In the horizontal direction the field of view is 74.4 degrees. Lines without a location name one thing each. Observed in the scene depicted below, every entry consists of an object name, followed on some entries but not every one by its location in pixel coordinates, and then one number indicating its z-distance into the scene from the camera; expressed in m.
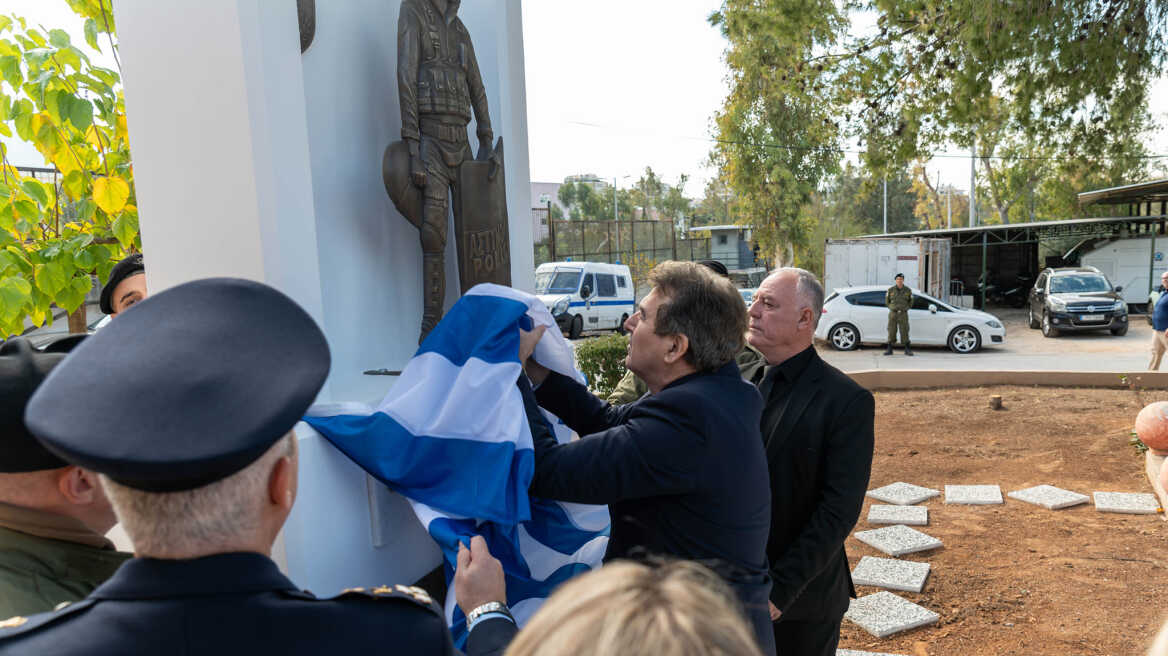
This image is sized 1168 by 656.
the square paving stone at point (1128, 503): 6.12
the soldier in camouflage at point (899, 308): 15.24
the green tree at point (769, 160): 23.00
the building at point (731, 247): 42.97
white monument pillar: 2.11
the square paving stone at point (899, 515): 6.09
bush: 7.96
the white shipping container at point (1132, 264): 22.69
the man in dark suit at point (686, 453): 1.87
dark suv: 17.52
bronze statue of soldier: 2.86
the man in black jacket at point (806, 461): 2.57
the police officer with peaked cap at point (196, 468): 0.94
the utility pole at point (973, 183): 36.59
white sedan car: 15.84
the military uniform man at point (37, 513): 1.37
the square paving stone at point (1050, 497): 6.32
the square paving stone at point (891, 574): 4.95
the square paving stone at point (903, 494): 6.61
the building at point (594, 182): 59.61
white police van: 18.53
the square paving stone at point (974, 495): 6.45
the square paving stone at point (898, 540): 5.54
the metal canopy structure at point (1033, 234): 21.92
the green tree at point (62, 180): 2.81
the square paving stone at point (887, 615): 4.39
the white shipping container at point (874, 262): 20.81
